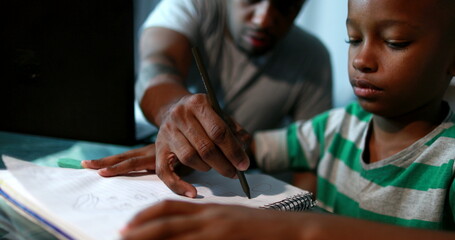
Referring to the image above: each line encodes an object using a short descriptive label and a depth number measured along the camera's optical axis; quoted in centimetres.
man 81
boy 54
